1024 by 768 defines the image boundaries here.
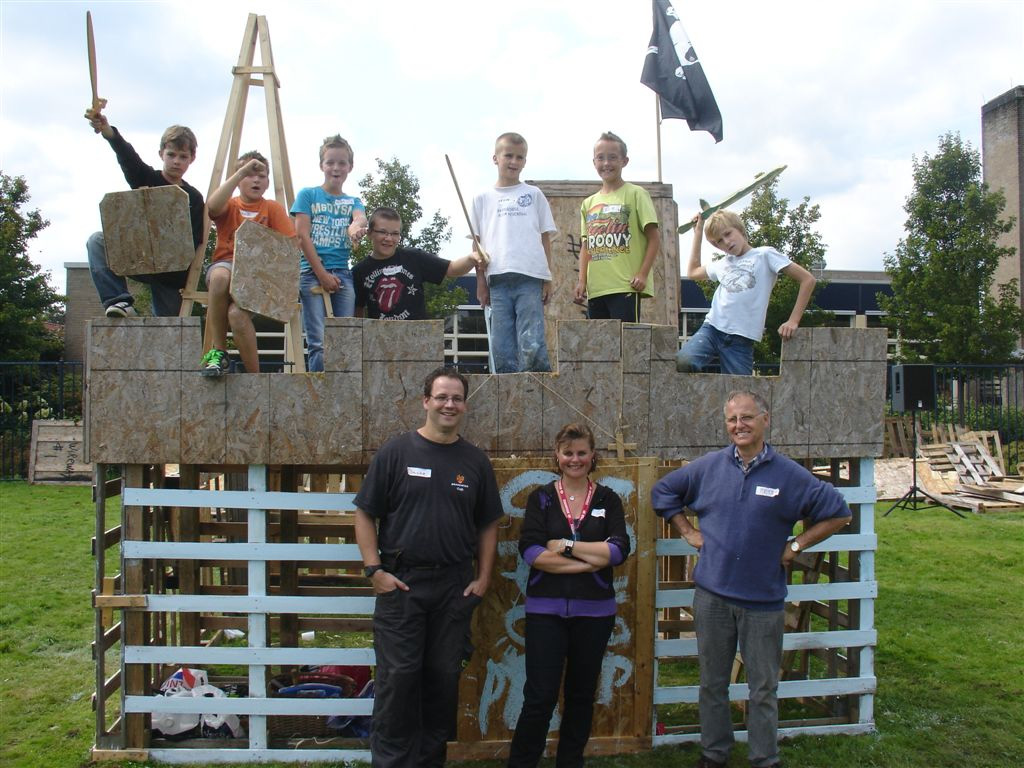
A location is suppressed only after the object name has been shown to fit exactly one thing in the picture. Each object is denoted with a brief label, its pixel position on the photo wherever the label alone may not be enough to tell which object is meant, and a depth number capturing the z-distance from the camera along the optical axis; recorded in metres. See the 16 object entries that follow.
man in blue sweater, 4.48
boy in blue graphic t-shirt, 5.95
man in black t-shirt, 4.30
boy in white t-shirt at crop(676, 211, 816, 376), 5.53
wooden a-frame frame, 5.61
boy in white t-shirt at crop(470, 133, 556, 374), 5.71
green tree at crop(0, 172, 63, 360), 21.42
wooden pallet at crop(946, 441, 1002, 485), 17.41
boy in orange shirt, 4.98
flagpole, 7.42
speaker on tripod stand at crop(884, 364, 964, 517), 14.43
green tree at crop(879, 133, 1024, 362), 22.03
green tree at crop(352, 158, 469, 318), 16.12
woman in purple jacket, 4.36
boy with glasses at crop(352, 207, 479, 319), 5.93
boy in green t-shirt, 5.89
